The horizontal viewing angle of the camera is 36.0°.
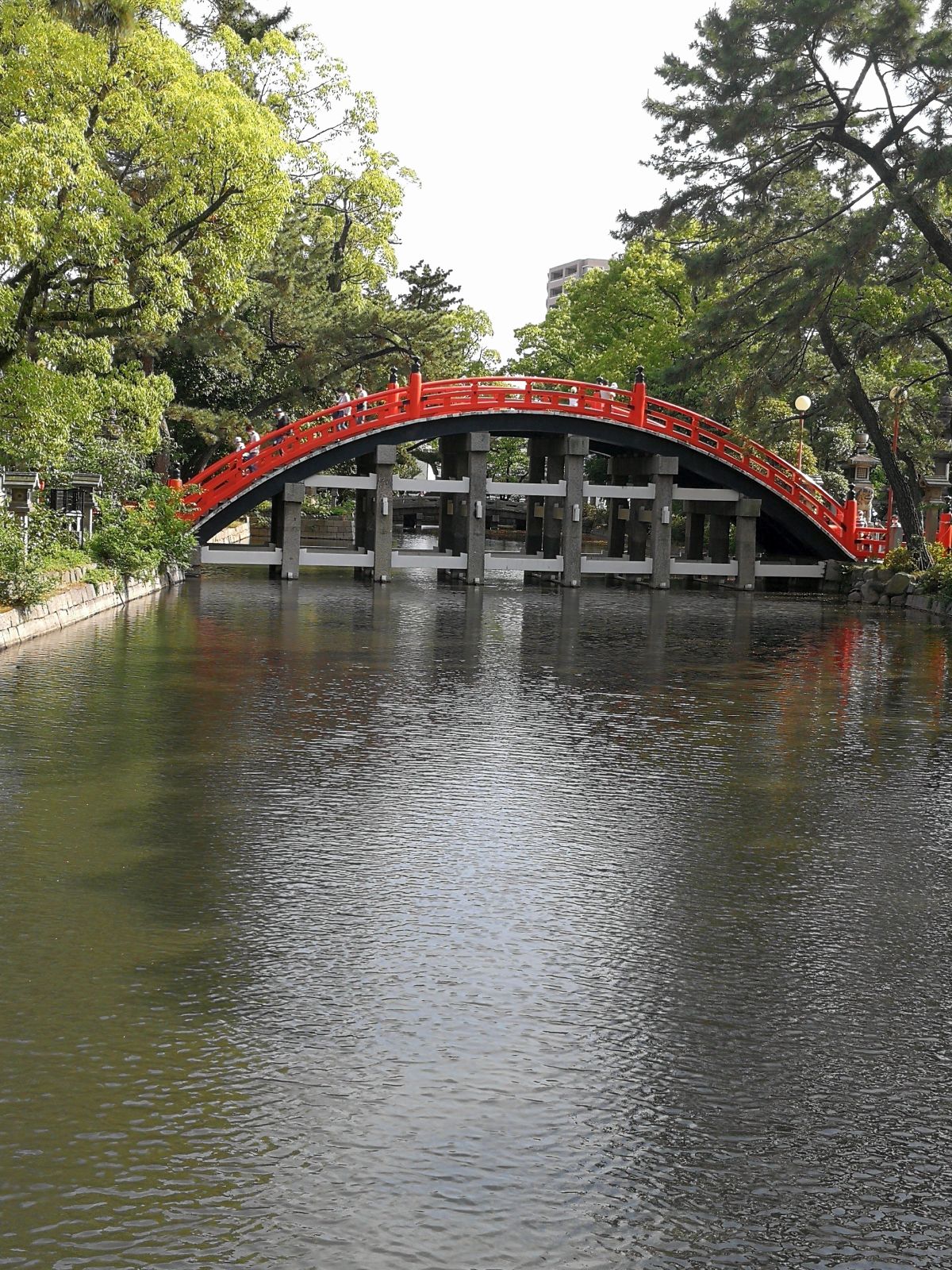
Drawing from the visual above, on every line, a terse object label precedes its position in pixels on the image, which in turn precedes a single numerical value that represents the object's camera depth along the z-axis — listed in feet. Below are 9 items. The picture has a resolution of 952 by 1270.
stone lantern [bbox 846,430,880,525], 120.16
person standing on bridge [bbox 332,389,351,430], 102.78
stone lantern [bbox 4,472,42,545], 61.31
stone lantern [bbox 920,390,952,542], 102.12
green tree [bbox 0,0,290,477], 69.82
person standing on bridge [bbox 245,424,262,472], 102.29
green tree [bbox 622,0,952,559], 95.45
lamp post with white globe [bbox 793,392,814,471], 114.19
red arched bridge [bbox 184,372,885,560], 100.94
